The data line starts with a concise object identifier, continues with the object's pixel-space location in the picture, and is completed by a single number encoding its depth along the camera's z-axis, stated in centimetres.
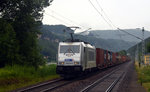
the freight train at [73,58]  2261
